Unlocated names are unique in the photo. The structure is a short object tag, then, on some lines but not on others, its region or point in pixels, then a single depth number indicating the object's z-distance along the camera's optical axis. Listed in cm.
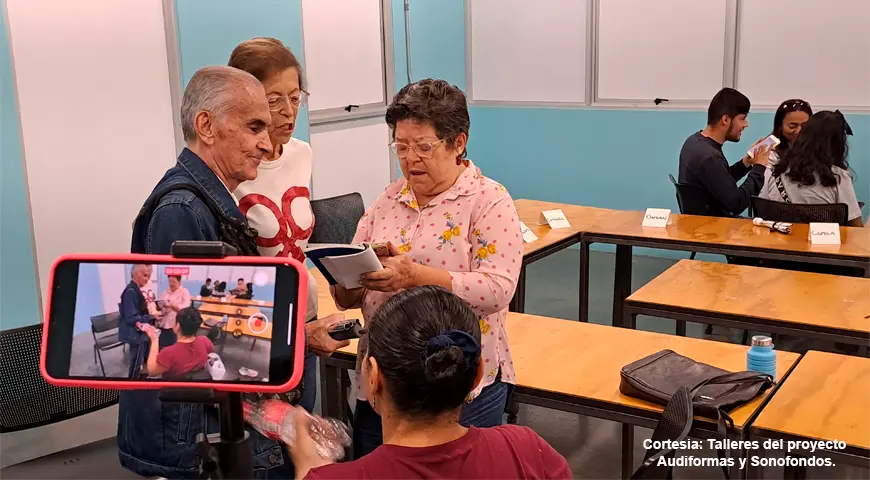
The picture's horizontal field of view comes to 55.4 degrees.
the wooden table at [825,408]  195
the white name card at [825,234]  389
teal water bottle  230
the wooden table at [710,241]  377
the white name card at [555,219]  452
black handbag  199
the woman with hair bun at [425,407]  135
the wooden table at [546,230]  406
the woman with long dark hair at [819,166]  424
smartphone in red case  95
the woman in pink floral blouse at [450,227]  198
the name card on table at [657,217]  447
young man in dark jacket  485
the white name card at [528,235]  418
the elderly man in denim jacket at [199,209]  155
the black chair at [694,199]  491
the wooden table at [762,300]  279
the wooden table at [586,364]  218
